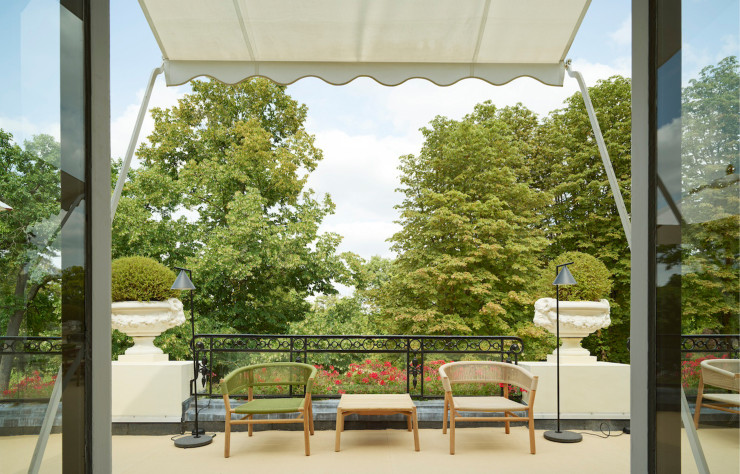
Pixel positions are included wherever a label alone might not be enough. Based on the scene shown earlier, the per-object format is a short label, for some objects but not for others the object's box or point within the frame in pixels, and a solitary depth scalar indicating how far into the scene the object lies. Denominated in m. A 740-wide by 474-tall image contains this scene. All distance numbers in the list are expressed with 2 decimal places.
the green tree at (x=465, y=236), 12.84
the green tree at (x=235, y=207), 12.38
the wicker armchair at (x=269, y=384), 4.68
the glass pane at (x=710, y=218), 1.57
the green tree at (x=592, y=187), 13.62
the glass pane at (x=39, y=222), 1.61
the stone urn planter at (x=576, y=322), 5.84
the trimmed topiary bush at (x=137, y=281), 5.61
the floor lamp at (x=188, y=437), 4.99
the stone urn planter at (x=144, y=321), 5.59
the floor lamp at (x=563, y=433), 5.14
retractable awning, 4.15
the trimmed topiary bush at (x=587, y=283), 6.06
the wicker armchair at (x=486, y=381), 4.72
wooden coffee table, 4.71
